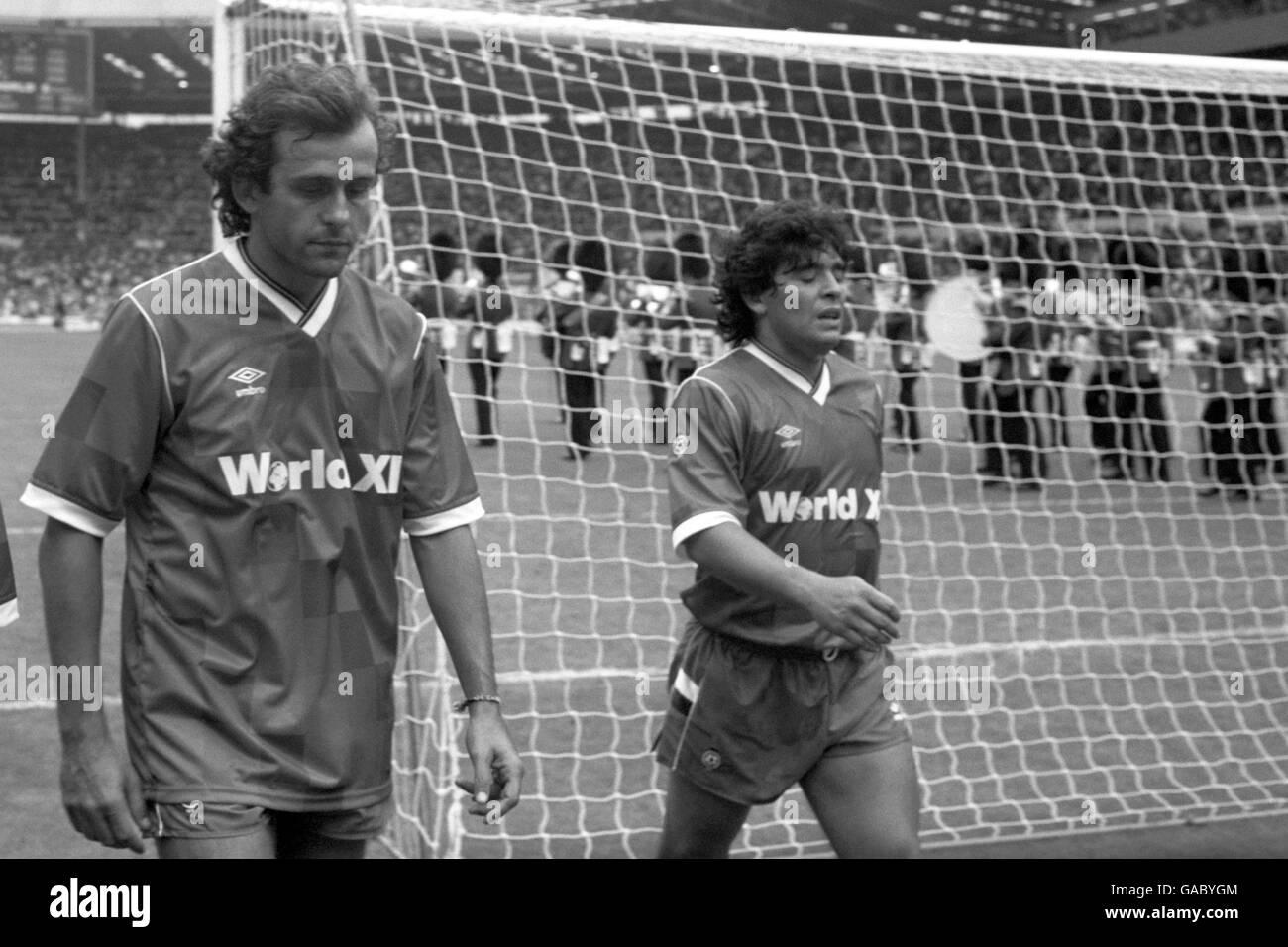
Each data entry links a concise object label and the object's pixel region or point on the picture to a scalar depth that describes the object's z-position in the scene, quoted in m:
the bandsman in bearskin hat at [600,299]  13.34
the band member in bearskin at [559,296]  12.91
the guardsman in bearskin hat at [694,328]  13.85
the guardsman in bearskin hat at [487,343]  12.45
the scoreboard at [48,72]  39.34
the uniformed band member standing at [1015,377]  11.93
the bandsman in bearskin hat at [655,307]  14.12
